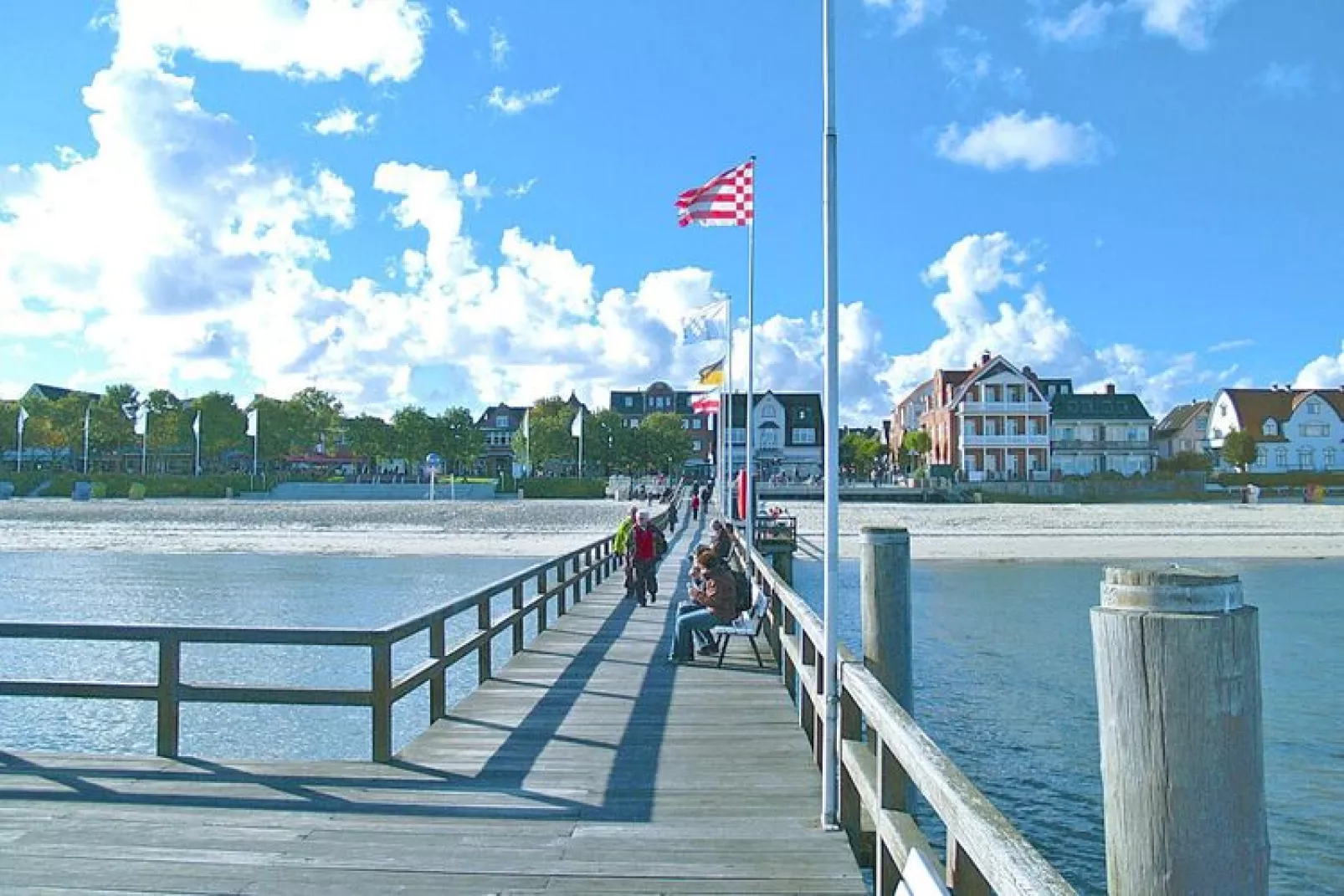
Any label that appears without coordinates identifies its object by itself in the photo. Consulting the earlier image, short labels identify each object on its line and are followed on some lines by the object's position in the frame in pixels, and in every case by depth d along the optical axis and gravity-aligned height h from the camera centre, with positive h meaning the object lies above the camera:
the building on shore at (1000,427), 78.88 +4.42
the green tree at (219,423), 98.62 +6.06
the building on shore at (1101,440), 88.81 +3.77
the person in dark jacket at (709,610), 11.02 -1.35
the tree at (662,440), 97.31 +4.23
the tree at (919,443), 88.81 +3.57
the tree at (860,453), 107.62 +3.28
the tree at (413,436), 98.69 +4.79
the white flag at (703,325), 21.52 +3.37
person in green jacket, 17.09 -1.03
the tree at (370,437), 100.56 +4.82
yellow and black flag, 26.42 +2.87
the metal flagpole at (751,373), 18.41 +2.21
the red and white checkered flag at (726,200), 14.01 +3.92
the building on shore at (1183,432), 100.00 +5.21
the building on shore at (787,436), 99.19 +4.80
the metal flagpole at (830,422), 5.54 +0.36
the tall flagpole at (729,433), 22.86 +1.30
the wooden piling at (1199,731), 1.76 -0.43
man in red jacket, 16.69 -1.18
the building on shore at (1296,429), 90.56 +4.72
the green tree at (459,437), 99.31 +4.72
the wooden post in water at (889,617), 5.54 -0.72
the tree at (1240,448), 85.31 +2.93
